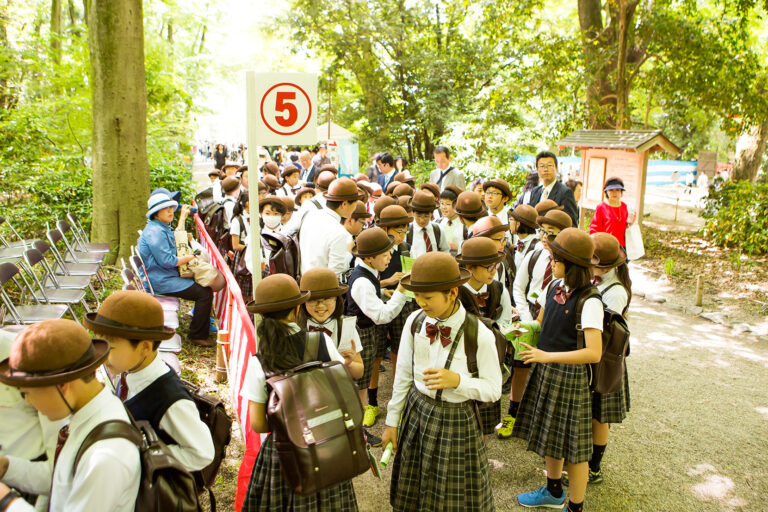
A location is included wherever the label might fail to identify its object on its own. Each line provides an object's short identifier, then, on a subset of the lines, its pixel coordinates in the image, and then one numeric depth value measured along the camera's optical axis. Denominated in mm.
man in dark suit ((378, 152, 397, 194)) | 10867
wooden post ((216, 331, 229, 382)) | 5410
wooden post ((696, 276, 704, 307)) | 8716
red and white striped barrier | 3539
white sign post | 3957
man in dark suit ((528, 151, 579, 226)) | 6961
